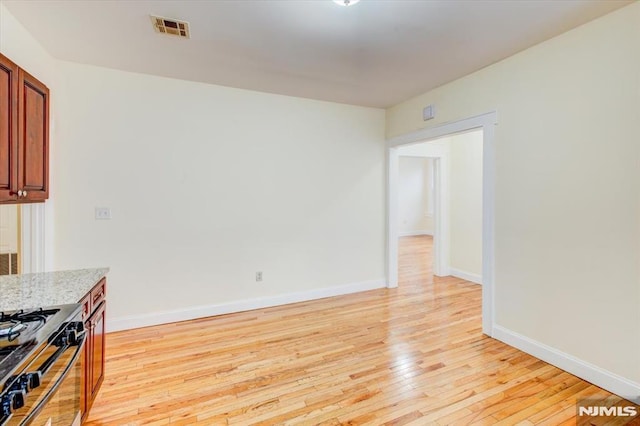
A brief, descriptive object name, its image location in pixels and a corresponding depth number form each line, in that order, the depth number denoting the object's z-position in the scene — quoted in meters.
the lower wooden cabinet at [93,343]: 1.76
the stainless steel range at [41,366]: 0.99
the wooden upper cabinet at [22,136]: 1.91
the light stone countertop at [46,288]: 1.58
